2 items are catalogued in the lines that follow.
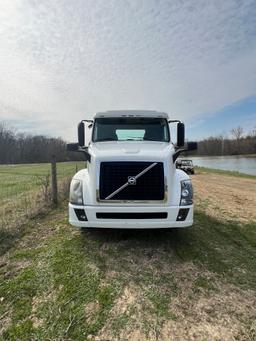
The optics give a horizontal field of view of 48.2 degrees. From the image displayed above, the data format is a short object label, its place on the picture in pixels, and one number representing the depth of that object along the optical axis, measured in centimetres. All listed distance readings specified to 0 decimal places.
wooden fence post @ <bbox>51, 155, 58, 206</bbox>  827
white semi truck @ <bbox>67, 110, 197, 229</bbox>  456
